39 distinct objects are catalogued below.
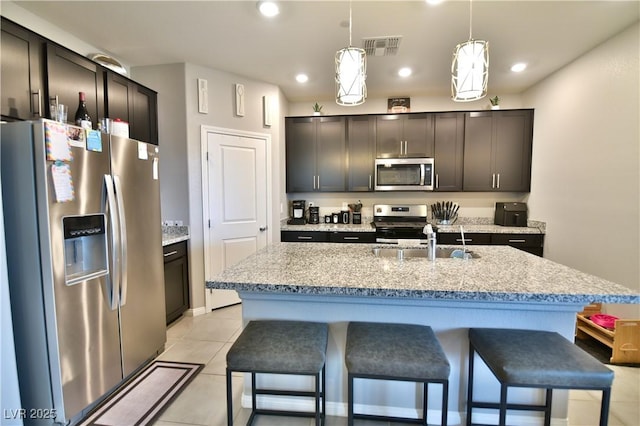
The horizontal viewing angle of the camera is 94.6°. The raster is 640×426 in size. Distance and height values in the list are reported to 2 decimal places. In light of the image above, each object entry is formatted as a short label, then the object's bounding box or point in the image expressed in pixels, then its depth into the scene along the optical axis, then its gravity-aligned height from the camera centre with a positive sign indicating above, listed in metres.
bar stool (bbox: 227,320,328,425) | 1.32 -0.72
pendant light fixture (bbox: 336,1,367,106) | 1.63 +0.67
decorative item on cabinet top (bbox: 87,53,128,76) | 2.50 +1.15
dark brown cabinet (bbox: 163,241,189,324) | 2.90 -0.88
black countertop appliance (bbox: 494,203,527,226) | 3.81 -0.26
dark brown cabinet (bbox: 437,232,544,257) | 3.56 -0.56
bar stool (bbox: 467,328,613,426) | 1.18 -0.70
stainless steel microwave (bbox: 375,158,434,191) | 3.88 +0.26
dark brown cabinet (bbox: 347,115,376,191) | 4.02 +0.59
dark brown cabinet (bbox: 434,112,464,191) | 3.88 +0.57
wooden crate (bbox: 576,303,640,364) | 2.24 -1.14
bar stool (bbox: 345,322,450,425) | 1.26 -0.72
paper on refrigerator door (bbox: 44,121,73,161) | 1.52 +0.27
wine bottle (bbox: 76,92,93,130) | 1.85 +0.54
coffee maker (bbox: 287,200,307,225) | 4.16 -0.27
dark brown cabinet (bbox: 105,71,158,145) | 2.55 +0.83
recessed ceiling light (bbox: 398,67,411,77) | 3.24 +1.37
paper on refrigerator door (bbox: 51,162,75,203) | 1.57 +0.06
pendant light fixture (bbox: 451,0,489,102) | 1.56 +0.67
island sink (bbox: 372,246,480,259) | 2.11 -0.43
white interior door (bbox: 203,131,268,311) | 3.30 -0.09
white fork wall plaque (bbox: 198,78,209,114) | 3.15 +1.05
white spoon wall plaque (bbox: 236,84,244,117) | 3.38 +1.08
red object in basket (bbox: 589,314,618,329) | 2.52 -1.10
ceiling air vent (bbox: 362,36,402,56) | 2.57 +1.34
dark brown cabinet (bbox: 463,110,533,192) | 3.78 +0.57
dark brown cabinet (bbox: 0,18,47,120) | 1.77 +0.75
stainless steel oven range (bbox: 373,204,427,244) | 4.05 -0.30
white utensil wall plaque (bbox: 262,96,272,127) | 3.61 +1.02
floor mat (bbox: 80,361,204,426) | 1.79 -1.36
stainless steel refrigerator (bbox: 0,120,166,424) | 1.54 -0.39
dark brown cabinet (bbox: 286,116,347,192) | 4.08 +0.56
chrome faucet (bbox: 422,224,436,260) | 1.89 -0.31
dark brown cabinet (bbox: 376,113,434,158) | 3.93 +0.79
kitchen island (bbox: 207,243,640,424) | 1.41 -0.60
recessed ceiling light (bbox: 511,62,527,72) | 3.11 +1.37
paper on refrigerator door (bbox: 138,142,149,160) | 2.17 +0.31
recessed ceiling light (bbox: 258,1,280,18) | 2.08 +1.34
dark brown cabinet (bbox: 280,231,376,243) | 3.81 -0.55
